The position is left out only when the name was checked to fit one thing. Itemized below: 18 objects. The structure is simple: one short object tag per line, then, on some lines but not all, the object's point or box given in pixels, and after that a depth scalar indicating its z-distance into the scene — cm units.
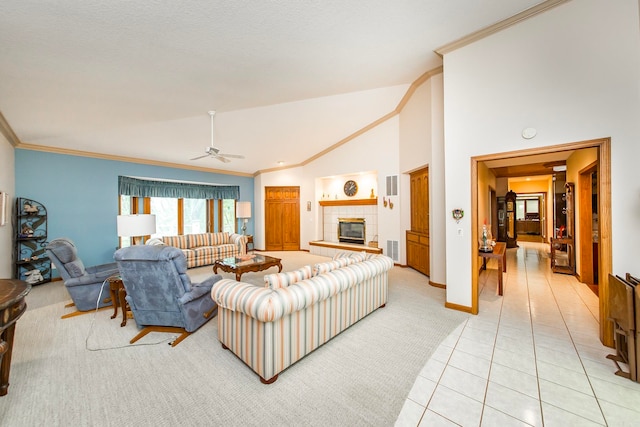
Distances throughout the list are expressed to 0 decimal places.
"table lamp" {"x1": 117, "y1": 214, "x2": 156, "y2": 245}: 323
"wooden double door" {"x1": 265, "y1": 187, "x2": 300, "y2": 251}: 845
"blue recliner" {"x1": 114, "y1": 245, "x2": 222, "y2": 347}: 250
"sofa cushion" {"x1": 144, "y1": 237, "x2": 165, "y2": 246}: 525
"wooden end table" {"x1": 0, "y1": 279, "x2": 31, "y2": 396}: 157
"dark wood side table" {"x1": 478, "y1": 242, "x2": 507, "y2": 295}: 383
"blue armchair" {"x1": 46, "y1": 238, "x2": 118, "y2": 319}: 323
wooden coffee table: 430
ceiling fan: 416
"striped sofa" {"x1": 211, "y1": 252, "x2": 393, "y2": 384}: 195
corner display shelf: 462
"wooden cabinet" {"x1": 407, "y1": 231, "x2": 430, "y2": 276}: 483
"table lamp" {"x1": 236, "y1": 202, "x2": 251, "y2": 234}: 795
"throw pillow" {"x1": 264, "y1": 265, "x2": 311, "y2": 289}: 240
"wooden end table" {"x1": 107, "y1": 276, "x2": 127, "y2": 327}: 294
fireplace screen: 707
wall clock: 725
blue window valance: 623
